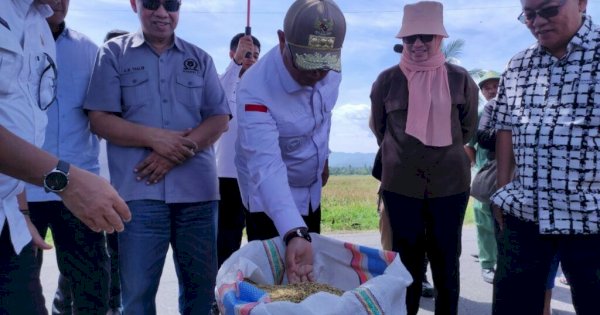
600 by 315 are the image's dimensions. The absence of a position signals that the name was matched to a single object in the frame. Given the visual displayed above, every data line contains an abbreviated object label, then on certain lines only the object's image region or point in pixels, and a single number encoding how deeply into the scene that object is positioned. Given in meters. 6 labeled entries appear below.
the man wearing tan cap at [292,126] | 2.05
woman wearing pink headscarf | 2.98
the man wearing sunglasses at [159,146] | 2.44
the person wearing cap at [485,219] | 4.56
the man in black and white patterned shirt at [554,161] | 2.21
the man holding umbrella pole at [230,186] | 3.88
